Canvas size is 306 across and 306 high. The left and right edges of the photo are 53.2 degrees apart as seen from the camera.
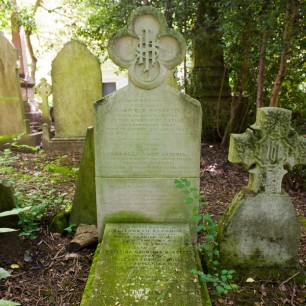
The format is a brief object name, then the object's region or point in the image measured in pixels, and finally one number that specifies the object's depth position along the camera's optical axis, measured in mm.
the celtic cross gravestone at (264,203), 2651
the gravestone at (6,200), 3199
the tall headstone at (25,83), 8922
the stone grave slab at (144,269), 2215
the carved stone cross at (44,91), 8133
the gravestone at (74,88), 7280
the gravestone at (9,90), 7184
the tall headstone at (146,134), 2740
